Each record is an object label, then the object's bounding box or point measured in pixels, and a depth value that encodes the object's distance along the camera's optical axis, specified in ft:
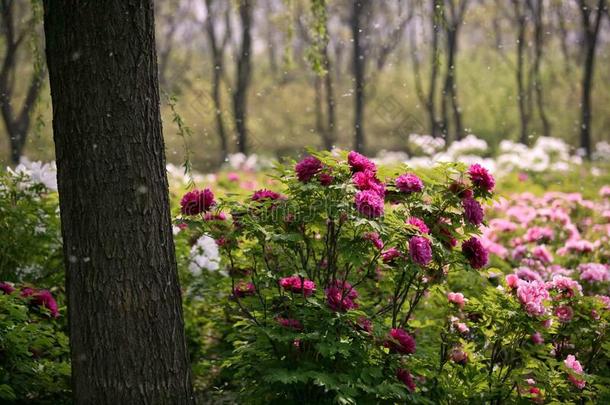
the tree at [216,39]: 78.95
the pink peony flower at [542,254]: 16.98
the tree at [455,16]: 70.74
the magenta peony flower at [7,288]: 12.01
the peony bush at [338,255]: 9.87
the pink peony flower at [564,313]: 11.79
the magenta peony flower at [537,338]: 12.32
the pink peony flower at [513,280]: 11.48
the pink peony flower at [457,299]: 12.03
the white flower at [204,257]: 15.49
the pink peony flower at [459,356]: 11.85
